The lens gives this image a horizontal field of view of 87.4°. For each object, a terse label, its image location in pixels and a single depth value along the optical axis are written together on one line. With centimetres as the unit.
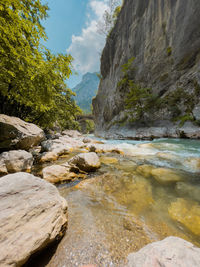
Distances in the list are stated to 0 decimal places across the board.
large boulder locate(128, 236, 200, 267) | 83
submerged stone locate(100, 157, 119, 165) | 450
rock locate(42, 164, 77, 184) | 288
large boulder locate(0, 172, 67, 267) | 94
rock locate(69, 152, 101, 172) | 354
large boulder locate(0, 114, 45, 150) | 403
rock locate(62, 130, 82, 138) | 2677
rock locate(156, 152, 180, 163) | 440
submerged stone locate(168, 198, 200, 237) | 151
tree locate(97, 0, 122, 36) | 2583
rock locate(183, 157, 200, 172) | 342
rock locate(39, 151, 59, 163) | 461
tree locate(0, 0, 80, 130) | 298
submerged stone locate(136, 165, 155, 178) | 324
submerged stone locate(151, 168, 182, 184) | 280
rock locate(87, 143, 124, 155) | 608
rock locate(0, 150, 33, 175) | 321
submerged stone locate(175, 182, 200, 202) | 219
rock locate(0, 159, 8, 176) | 308
